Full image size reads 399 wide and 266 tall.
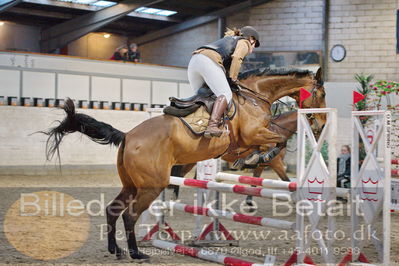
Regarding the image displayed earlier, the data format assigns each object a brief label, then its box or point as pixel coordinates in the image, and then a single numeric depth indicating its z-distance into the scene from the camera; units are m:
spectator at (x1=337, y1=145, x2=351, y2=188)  17.00
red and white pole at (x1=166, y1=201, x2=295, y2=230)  8.02
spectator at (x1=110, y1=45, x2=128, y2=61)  31.60
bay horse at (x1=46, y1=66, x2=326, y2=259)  8.45
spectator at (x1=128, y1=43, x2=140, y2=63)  31.66
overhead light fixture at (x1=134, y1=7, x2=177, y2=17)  37.20
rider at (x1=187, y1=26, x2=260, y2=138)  8.80
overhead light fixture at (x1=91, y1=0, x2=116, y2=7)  33.47
